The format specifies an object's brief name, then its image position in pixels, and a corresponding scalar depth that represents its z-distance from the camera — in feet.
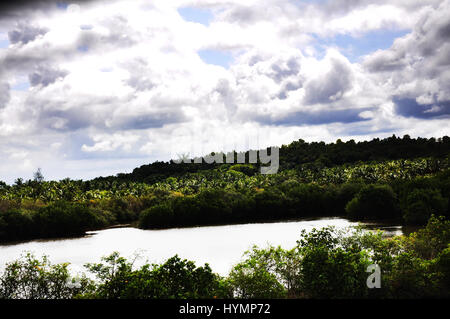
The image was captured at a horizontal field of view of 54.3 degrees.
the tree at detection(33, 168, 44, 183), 406.87
